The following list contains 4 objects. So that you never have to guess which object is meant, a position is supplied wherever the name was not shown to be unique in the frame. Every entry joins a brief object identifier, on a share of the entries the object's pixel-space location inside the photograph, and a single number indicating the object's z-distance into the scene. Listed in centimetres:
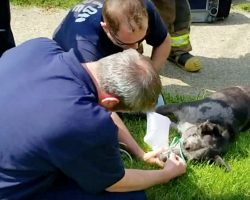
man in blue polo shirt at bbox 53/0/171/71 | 322
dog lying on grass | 364
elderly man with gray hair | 232
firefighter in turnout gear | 498
